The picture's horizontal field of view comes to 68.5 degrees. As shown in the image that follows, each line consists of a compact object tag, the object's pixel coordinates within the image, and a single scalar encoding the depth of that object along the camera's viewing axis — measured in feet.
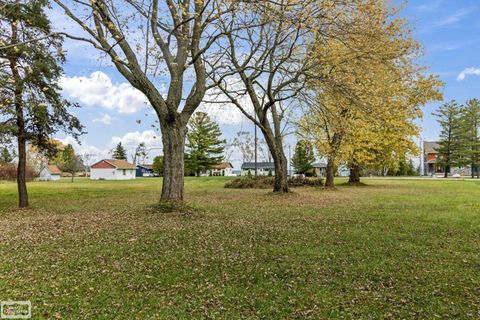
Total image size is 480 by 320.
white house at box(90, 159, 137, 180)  189.57
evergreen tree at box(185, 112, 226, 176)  163.63
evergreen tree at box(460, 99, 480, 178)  157.07
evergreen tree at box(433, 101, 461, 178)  160.04
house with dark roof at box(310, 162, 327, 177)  238.93
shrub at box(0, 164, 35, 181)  145.59
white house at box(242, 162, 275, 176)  238.25
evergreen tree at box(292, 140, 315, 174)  173.02
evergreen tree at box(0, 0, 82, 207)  38.42
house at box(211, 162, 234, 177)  243.77
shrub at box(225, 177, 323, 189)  81.35
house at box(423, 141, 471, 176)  192.13
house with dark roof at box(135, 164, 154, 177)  263.49
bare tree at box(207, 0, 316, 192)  24.13
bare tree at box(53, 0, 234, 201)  27.84
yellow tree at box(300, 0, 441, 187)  30.50
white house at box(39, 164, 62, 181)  211.82
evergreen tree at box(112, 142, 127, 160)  236.84
